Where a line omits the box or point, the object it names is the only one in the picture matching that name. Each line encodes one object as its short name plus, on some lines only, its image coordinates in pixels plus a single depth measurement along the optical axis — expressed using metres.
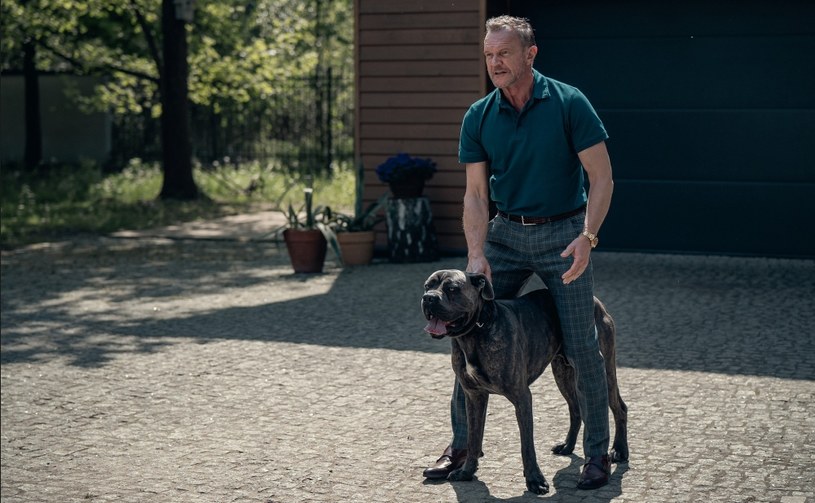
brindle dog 5.09
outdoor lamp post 19.64
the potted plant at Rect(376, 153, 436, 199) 13.01
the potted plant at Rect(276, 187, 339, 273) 12.53
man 5.21
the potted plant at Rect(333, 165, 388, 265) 13.05
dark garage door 12.47
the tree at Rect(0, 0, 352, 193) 20.94
